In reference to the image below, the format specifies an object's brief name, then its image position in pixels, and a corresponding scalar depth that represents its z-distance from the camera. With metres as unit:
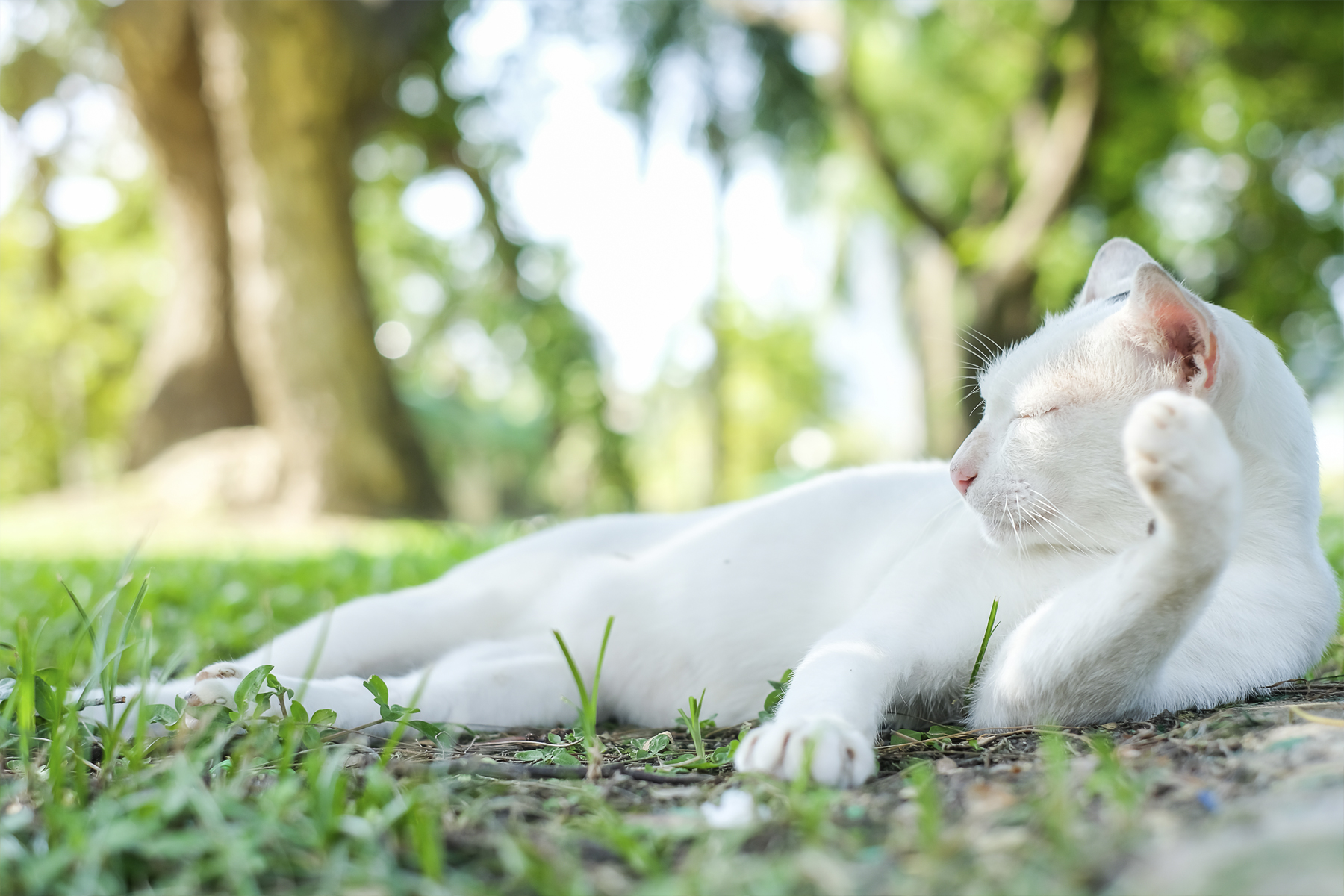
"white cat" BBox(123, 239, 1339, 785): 0.50
